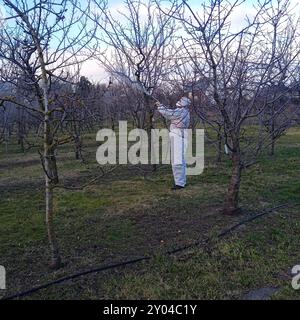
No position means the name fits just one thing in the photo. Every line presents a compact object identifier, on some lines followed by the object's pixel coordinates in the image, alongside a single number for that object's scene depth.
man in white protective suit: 6.20
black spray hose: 3.12
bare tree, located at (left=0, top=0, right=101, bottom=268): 3.24
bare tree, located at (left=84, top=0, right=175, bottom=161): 7.63
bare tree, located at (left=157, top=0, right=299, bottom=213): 4.43
